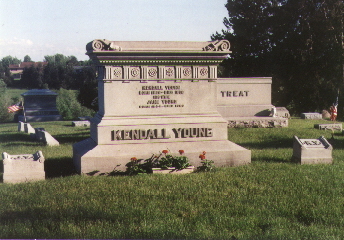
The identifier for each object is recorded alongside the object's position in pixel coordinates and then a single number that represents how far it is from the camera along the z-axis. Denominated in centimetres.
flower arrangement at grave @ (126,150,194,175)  860
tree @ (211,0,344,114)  3272
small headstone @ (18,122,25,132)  1998
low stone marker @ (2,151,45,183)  804
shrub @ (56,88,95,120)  3465
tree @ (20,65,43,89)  5912
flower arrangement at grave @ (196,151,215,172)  879
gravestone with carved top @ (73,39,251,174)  890
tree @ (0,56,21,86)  6454
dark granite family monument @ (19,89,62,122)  3012
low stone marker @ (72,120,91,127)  2230
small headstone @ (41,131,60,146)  1399
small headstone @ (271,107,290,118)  2510
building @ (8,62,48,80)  8638
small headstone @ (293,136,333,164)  962
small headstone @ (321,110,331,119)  2677
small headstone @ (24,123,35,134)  1872
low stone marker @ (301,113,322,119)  2486
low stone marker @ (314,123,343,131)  1781
